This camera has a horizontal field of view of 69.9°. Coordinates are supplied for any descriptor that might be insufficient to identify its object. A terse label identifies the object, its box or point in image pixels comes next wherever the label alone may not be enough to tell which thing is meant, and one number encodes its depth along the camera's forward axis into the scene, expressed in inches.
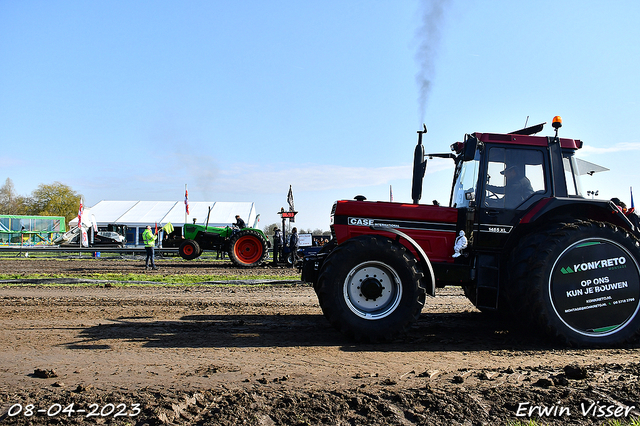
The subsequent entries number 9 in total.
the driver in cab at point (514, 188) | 217.8
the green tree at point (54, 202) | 2659.9
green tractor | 671.8
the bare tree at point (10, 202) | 2810.0
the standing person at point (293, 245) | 669.3
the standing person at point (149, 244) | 650.2
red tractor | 198.7
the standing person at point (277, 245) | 696.4
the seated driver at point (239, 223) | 714.1
